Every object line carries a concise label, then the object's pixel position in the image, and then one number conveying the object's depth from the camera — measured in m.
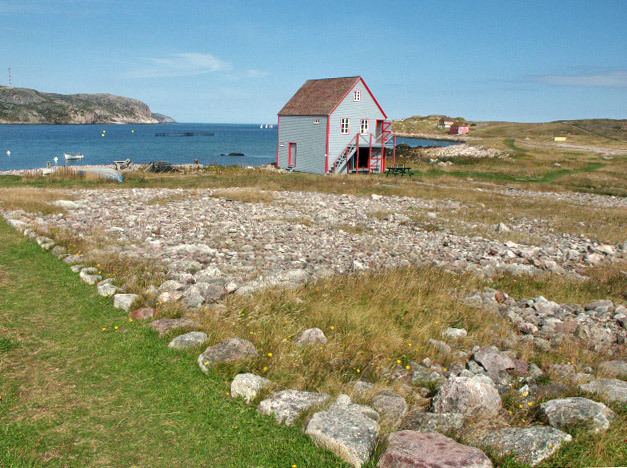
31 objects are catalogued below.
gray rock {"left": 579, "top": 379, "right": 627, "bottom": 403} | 7.18
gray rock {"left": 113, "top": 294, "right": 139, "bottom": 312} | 9.31
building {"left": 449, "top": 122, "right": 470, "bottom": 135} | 161.12
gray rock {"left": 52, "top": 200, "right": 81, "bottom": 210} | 20.86
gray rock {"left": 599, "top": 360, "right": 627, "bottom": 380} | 8.61
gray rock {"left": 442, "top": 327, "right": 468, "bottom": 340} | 9.82
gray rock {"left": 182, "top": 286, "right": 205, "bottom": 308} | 9.55
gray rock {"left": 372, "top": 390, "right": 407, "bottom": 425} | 6.23
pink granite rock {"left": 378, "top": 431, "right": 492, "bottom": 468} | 4.98
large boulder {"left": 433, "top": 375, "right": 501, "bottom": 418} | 6.54
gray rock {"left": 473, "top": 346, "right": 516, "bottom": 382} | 8.42
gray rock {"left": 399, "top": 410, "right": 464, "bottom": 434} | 6.01
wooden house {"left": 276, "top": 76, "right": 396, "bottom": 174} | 44.75
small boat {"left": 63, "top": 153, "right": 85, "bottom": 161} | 68.44
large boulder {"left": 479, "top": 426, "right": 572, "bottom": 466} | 5.47
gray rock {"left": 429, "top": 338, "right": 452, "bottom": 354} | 9.19
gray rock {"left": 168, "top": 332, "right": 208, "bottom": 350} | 7.75
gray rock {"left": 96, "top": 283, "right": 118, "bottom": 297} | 9.90
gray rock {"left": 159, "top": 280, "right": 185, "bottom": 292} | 10.24
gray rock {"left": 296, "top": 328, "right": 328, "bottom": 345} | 8.42
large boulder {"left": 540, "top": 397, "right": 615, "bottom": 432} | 6.10
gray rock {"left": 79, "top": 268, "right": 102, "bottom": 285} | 10.63
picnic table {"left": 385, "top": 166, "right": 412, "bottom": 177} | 46.56
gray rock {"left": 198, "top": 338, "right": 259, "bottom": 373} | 7.20
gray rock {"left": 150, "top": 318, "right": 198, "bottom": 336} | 8.33
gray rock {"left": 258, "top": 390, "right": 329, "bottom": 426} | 6.02
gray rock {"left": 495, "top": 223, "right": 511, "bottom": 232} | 21.88
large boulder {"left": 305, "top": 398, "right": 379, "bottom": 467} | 5.27
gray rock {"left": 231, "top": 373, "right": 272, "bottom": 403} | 6.48
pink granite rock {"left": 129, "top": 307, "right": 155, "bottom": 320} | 8.87
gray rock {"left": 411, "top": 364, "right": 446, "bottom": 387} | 7.78
